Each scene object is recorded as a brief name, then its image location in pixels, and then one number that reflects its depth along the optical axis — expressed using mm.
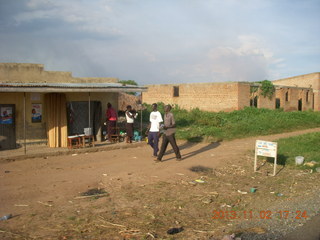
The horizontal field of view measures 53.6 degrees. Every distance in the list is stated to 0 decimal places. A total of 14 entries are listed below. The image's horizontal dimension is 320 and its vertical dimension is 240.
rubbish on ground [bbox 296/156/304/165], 9773
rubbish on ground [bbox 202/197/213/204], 6241
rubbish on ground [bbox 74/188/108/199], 6492
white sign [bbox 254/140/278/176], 8531
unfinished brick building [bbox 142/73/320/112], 22295
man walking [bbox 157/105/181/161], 9500
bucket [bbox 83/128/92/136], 12220
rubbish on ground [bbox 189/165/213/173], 8830
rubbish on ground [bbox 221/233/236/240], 4493
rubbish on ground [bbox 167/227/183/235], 4771
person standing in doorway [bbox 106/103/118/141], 13375
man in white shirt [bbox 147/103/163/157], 10164
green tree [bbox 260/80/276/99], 24203
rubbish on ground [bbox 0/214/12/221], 5191
